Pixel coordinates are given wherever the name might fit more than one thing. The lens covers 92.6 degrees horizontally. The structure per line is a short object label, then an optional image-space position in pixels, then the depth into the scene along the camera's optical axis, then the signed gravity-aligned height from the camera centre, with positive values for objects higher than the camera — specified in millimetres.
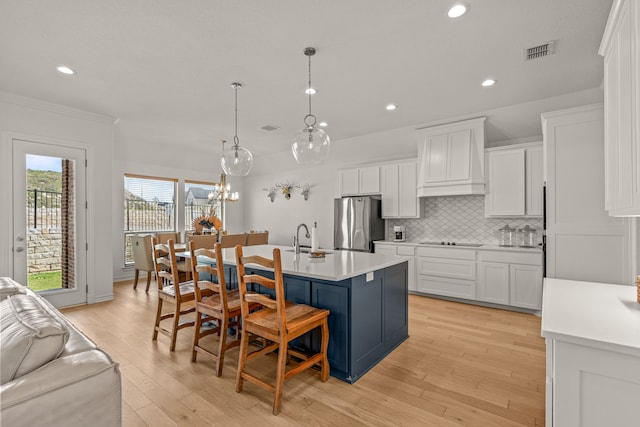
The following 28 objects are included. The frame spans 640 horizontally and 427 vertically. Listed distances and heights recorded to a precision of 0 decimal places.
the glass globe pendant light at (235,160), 3650 +628
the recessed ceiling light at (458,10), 2205 +1480
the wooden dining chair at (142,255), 5238 -751
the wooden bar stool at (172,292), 2885 -792
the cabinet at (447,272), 4430 -916
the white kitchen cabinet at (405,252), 4957 -678
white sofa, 976 -567
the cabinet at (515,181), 4137 +422
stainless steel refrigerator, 5379 -216
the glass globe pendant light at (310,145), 3037 +672
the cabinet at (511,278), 3943 -908
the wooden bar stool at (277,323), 2049 -794
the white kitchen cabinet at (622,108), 1351 +516
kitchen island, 2371 -752
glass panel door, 3951 -102
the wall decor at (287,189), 7434 +554
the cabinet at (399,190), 5227 +370
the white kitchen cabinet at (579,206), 2727 +40
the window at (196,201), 7137 +264
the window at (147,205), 6195 +153
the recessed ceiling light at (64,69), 3098 +1476
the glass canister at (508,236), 4608 -380
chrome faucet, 3289 -369
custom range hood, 4477 +802
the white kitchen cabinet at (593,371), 1076 -588
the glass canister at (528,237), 4469 -386
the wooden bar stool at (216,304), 2492 -803
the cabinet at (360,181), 5625 +587
